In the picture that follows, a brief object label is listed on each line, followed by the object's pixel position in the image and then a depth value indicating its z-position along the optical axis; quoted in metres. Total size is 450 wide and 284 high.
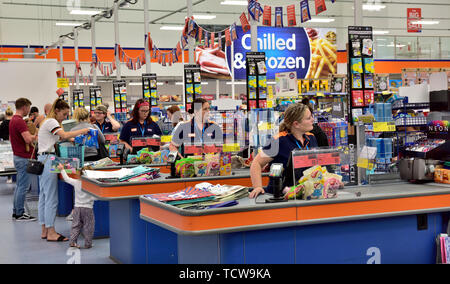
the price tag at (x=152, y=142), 7.57
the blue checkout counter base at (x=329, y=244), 3.71
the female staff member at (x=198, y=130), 6.31
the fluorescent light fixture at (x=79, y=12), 15.88
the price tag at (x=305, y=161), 3.94
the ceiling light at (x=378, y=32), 24.57
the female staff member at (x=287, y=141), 4.29
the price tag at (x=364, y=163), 4.59
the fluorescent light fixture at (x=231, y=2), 15.54
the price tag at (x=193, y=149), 5.64
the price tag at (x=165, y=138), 7.61
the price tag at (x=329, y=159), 4.02
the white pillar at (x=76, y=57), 19.20
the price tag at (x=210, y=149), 5.64
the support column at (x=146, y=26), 12.12
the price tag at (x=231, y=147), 5.88
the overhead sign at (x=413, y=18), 16.81
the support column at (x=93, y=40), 16.17
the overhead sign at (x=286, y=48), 17.56
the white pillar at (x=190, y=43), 9.95
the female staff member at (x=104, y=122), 9.74
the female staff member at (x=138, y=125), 7.64
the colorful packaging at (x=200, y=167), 5.34
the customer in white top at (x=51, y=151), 6.73
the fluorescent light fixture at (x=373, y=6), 16.91
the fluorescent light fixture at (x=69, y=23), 20.05
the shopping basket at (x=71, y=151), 6.81
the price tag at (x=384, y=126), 4.89
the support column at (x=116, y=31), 13.75
